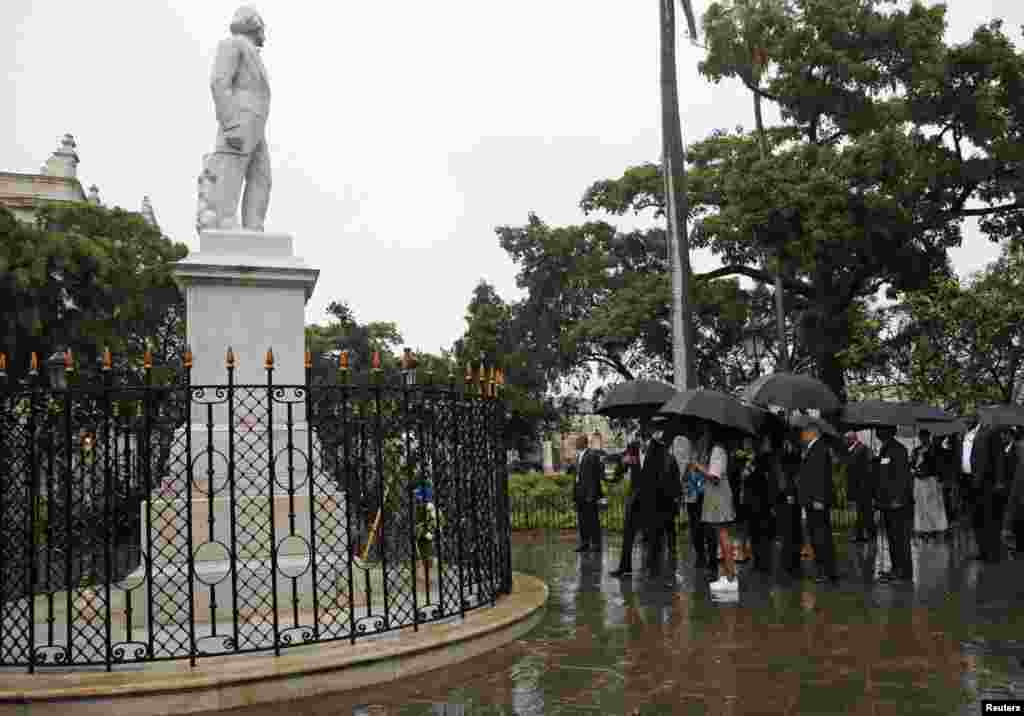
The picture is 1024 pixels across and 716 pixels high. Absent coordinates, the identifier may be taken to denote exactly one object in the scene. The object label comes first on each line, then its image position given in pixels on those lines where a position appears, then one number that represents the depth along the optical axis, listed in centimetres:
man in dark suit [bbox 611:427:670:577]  1103
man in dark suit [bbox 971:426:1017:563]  1256
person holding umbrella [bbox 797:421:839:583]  1034
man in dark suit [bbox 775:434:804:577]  1144
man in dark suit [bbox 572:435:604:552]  1446
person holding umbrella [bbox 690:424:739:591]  980
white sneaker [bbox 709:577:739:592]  970
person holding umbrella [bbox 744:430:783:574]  1177
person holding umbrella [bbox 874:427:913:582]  1049
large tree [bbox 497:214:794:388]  2783
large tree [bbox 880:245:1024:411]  1855
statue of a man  962
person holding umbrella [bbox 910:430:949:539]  1504
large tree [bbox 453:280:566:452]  3309
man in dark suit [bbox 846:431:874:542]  1283
